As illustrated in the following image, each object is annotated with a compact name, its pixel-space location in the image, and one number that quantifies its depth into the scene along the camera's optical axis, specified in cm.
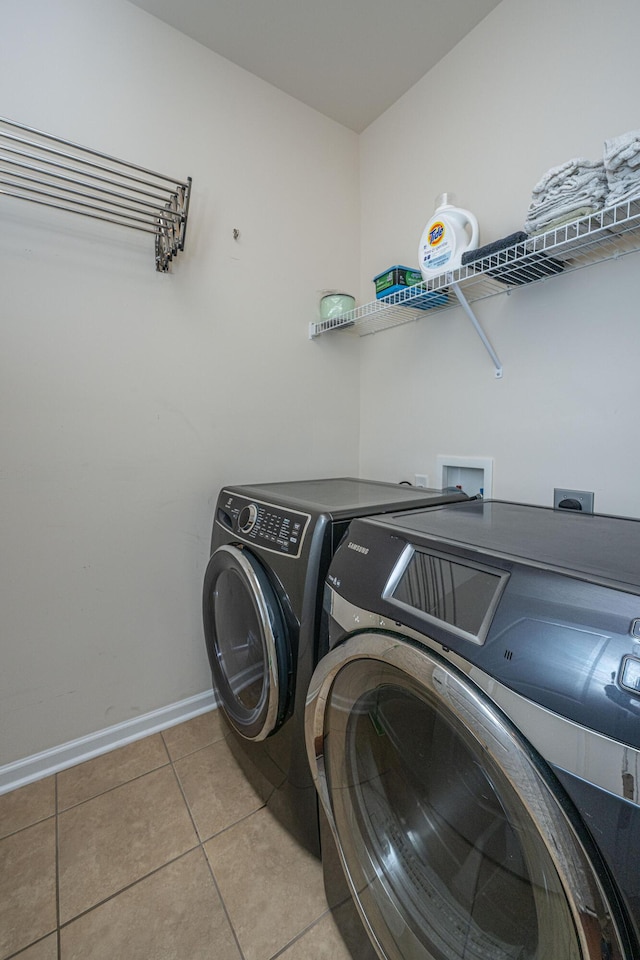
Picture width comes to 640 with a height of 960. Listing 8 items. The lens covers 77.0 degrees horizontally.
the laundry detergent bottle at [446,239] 133
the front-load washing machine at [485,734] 44
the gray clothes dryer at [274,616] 100
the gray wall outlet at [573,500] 124
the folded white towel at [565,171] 100
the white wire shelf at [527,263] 103
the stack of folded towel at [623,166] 91
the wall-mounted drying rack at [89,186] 119
